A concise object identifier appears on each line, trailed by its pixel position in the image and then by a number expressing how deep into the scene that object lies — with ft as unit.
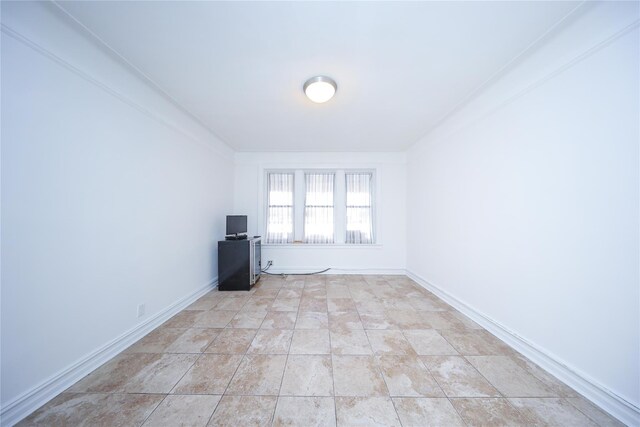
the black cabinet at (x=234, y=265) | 11.14
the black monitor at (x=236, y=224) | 11.68
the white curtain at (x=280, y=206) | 14.67
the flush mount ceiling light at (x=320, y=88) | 6.47
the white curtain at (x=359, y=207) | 14.60
